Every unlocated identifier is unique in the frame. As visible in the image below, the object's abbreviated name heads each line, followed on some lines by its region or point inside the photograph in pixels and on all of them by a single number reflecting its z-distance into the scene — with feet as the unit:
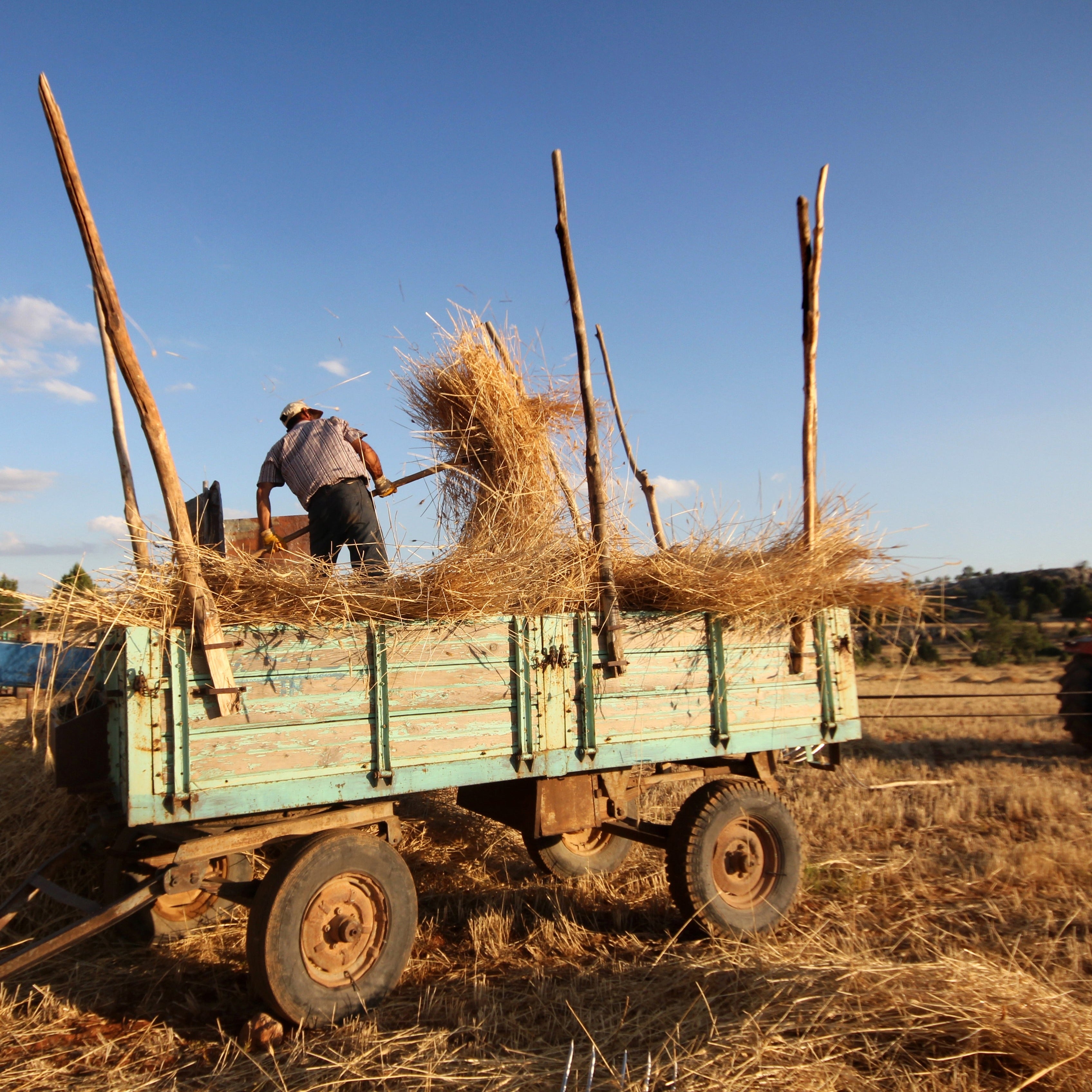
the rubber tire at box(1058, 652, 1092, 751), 26.61
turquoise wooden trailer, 9.48
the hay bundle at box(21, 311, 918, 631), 10.10
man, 14.33
